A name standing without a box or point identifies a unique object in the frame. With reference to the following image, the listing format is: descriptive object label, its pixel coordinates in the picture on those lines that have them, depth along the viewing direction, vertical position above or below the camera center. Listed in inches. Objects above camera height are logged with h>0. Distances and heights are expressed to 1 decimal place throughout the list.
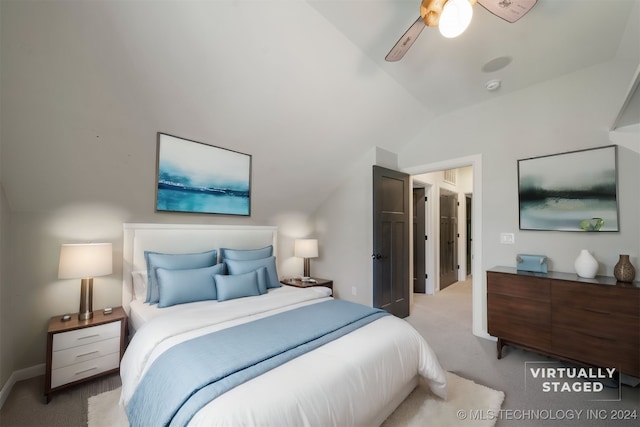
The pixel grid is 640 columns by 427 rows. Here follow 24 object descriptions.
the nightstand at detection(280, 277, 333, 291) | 136.7 -32.9
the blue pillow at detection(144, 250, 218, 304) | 94.9 -16.3
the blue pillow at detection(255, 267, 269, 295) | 106.3 -24.2
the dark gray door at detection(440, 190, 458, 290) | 208.2 -11.7
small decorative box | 99.0 -14.5
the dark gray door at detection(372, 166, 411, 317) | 127.1 -8.8
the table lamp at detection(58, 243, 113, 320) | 81.5 -14.5
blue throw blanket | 44.3 -28.0
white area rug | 65.7 -50.1
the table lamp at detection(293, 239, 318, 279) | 146.7 -14.5
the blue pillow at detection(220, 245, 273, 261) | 116.9 -14.8
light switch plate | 112.9 -5.6
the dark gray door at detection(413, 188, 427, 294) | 195.0 -14.4
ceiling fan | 50.4 +45.6
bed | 43.3 -28.8
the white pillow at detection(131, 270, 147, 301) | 99.4 -24.8
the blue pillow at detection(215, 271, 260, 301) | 95.8 -24.5
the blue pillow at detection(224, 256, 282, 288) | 109.1 -19.4
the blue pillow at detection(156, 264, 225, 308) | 89.6 -23.2
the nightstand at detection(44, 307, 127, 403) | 75.4 -39.8
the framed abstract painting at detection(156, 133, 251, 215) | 101.0 +18.5
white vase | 87.7 -13.3
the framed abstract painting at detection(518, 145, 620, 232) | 92.4 +13.6
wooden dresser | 75.7 -29.7
